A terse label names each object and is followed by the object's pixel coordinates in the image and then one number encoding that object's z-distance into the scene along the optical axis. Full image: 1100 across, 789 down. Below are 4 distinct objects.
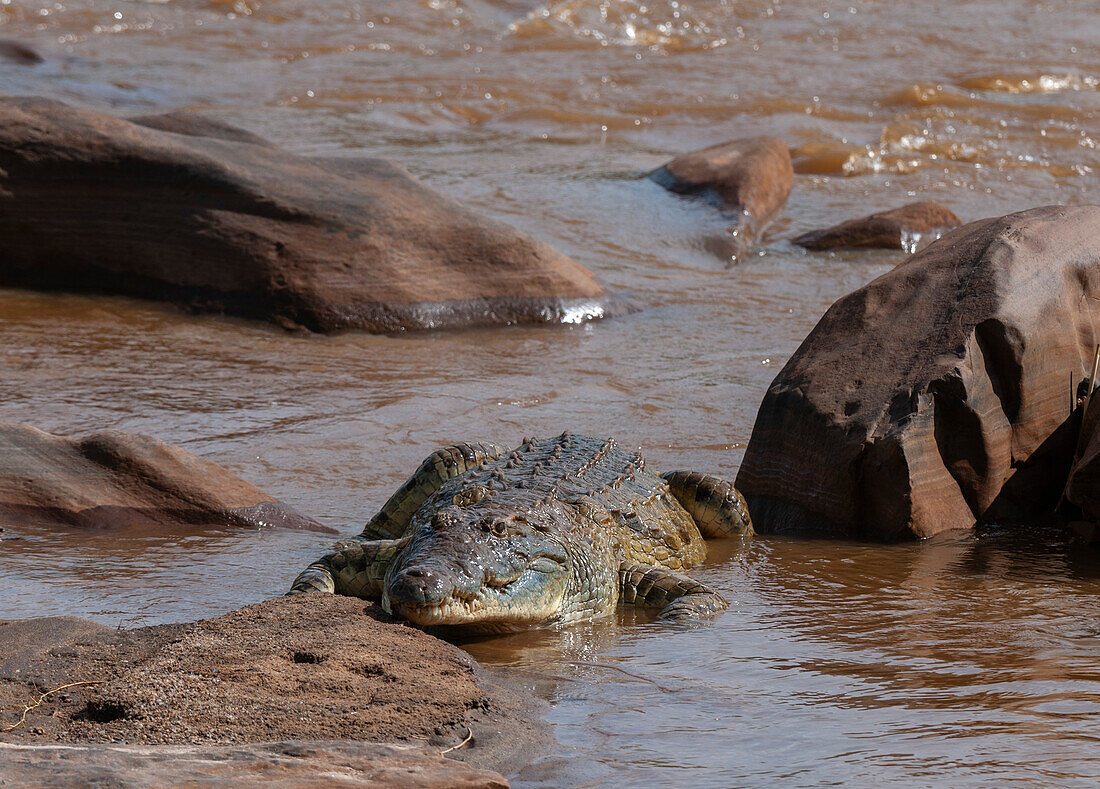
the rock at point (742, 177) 20.97
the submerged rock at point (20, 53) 31.69
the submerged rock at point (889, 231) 19.77
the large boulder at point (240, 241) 15.56
